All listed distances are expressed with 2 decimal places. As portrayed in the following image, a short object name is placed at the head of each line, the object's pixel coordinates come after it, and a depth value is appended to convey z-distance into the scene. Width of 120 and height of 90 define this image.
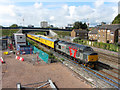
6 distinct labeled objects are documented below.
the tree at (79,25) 109.18
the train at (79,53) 16.81
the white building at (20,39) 32.50
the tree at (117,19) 76.93
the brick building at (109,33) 42.96
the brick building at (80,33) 69.62
